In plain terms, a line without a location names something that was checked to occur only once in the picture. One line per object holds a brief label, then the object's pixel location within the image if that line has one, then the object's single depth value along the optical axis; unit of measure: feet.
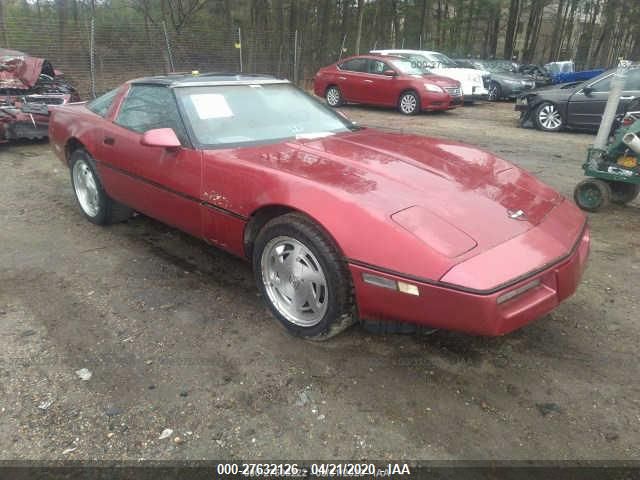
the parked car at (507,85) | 51.72
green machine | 15.97
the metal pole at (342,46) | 69.83
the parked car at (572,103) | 29.71
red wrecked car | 24.62
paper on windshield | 11.36
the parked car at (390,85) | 39.55
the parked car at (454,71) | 46.19
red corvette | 7.36
